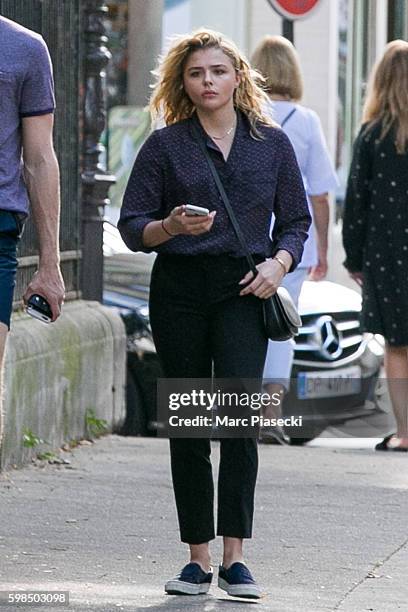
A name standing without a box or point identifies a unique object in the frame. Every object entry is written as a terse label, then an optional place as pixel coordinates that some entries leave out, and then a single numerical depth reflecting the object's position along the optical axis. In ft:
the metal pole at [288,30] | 69.96
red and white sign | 68.46
